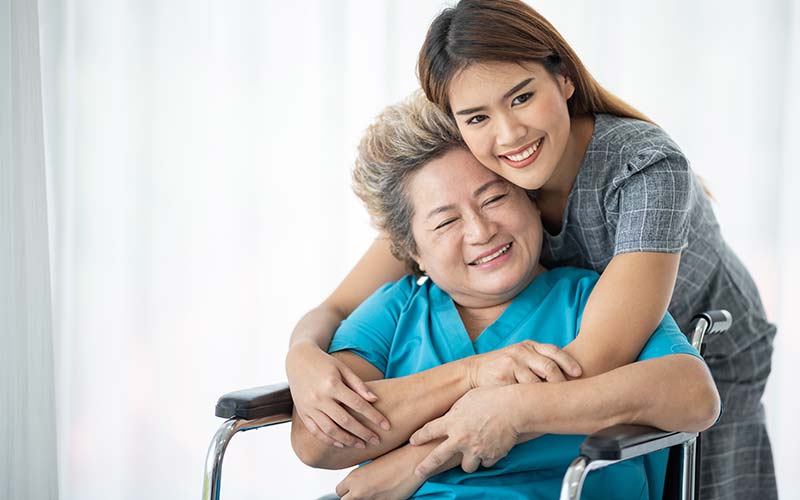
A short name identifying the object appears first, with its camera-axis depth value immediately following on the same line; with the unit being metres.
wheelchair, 1.94
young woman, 2.02
